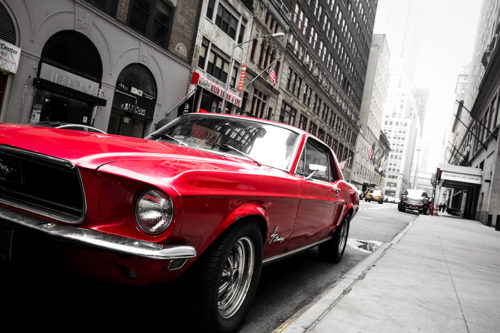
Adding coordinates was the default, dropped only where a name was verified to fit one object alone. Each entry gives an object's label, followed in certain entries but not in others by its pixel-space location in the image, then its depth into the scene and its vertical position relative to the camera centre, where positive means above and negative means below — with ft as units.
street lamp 70.89 +19.34
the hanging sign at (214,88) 67.31 +15.83
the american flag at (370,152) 230.07 +27.11
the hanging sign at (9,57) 39.27 +8.16
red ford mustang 6.19 -1.01
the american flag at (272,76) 80.21 +22.18
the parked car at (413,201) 87.15 +0.62
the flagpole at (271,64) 85.20 +28.09
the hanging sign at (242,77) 80.53 +20.87
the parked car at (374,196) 143.64 +0.27
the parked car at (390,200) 233.51 -0.28
